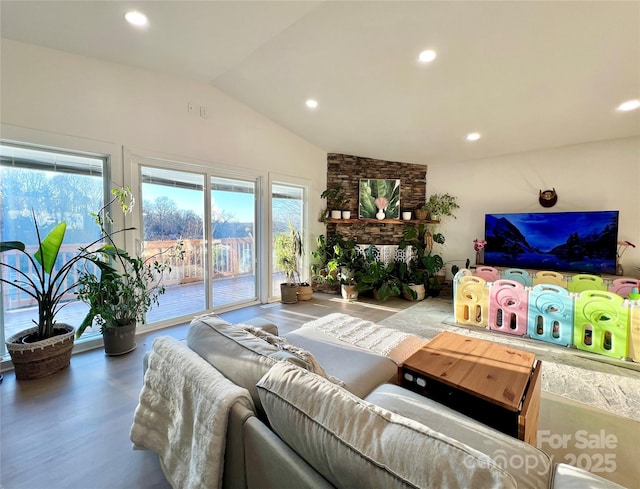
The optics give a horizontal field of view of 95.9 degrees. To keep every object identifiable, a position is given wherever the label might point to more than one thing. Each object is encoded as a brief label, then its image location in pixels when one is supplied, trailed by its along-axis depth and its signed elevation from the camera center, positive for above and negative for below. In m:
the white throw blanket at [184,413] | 1.07 -0.78
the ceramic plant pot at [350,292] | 5.18 -1.00
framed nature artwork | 5.82 +0.76
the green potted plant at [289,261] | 4.90 -0.42
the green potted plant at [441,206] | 5.86 +0.61
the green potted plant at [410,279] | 5.23 -0.83
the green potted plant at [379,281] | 5.12 -0.81
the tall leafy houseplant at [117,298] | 2.74 -0.61
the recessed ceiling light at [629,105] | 3.42 +1.57
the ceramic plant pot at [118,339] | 2.92 -1.04
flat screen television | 4.24 -0.09
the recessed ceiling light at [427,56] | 2.88 +1.83
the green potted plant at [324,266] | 5.37 -0.56
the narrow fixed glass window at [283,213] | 4.96 +0.42
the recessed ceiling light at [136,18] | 2.44 +1.90
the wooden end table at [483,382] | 1.46 -0.81
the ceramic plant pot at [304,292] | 5.06 -0.99
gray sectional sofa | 0.71 -0.59
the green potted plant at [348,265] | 5.22 -0.54
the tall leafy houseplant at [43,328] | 2.42 -0.85
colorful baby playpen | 2.89 -0.86
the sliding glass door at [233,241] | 4.23 -0.06
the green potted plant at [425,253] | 5.59 -0.35
